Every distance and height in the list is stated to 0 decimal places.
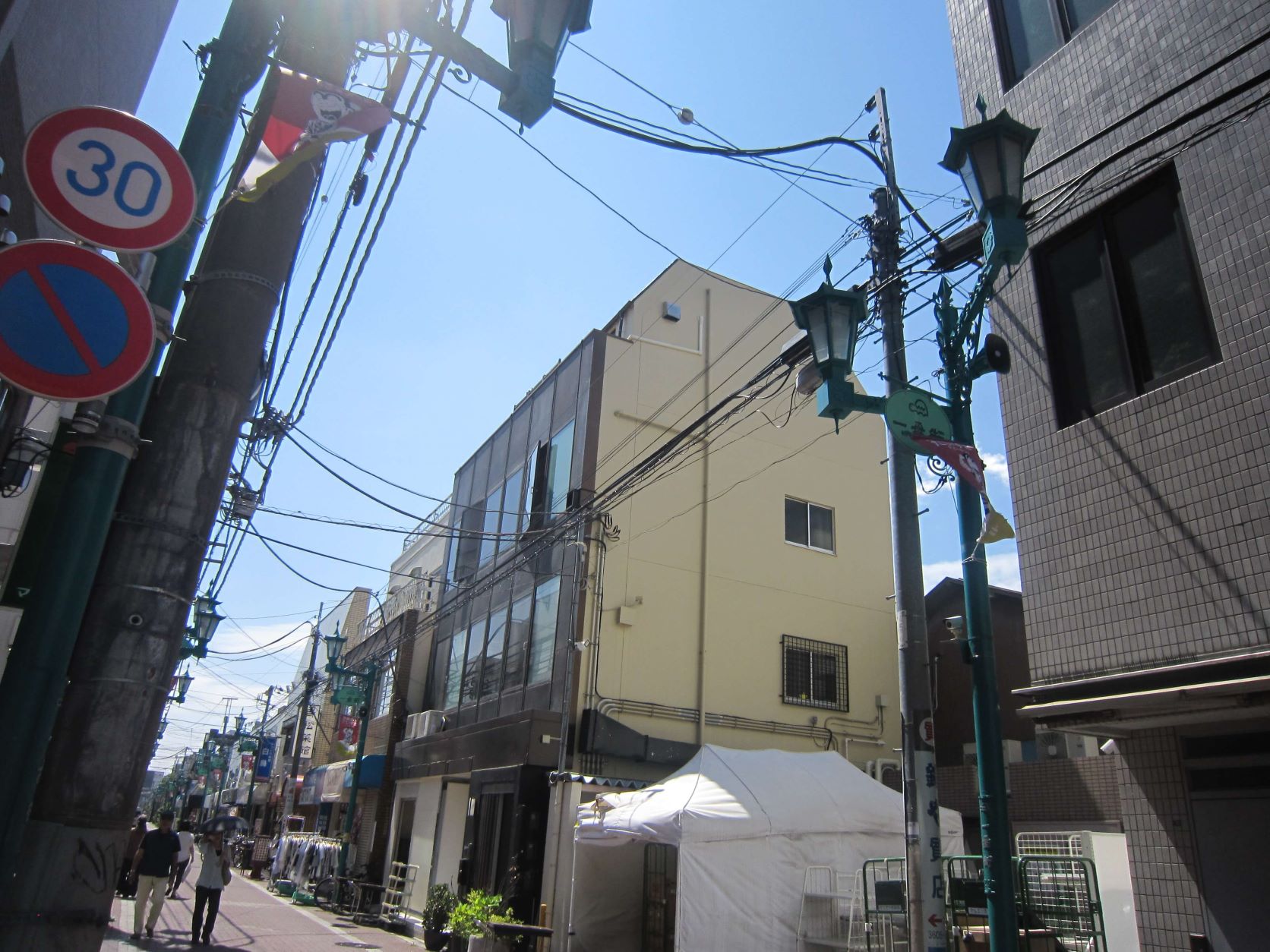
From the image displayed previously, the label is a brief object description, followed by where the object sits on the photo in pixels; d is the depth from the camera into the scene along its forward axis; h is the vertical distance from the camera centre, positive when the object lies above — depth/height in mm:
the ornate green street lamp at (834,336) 6770 +3748
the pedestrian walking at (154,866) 12625 -754
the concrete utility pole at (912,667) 6484 +1385
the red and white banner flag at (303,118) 4785 +3649
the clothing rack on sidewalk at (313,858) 24141 -996
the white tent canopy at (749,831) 11727 +204
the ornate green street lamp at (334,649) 23819 +4418
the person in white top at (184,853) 16891 -758
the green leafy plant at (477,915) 12789 -1165
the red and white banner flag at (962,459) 5844 +2485
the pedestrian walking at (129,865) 15023 -947
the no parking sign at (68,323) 3400 +1754
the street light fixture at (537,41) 4633 +3910
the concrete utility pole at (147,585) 3162 +836
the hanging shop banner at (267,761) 42906 +2593
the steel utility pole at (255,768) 43353 +2148
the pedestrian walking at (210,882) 12844 -939
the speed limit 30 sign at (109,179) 3646 +2476
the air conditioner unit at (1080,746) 15508 +2039
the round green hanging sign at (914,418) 5945 +2783
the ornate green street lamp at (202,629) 19297 +3793
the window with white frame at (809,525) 19250 +6665
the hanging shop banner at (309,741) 40453 +3468
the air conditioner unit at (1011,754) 15969 +1870
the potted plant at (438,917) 15383 -1469
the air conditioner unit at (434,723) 21953 +2404
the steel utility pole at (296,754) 37469 +2662
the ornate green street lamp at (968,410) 5242 +3022
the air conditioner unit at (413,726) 22781 +2449
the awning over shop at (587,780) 14734 +890
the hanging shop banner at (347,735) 26969 +2609
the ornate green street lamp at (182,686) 22720 +3232
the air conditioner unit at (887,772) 17547 +1550
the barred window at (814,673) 17875 +3398
